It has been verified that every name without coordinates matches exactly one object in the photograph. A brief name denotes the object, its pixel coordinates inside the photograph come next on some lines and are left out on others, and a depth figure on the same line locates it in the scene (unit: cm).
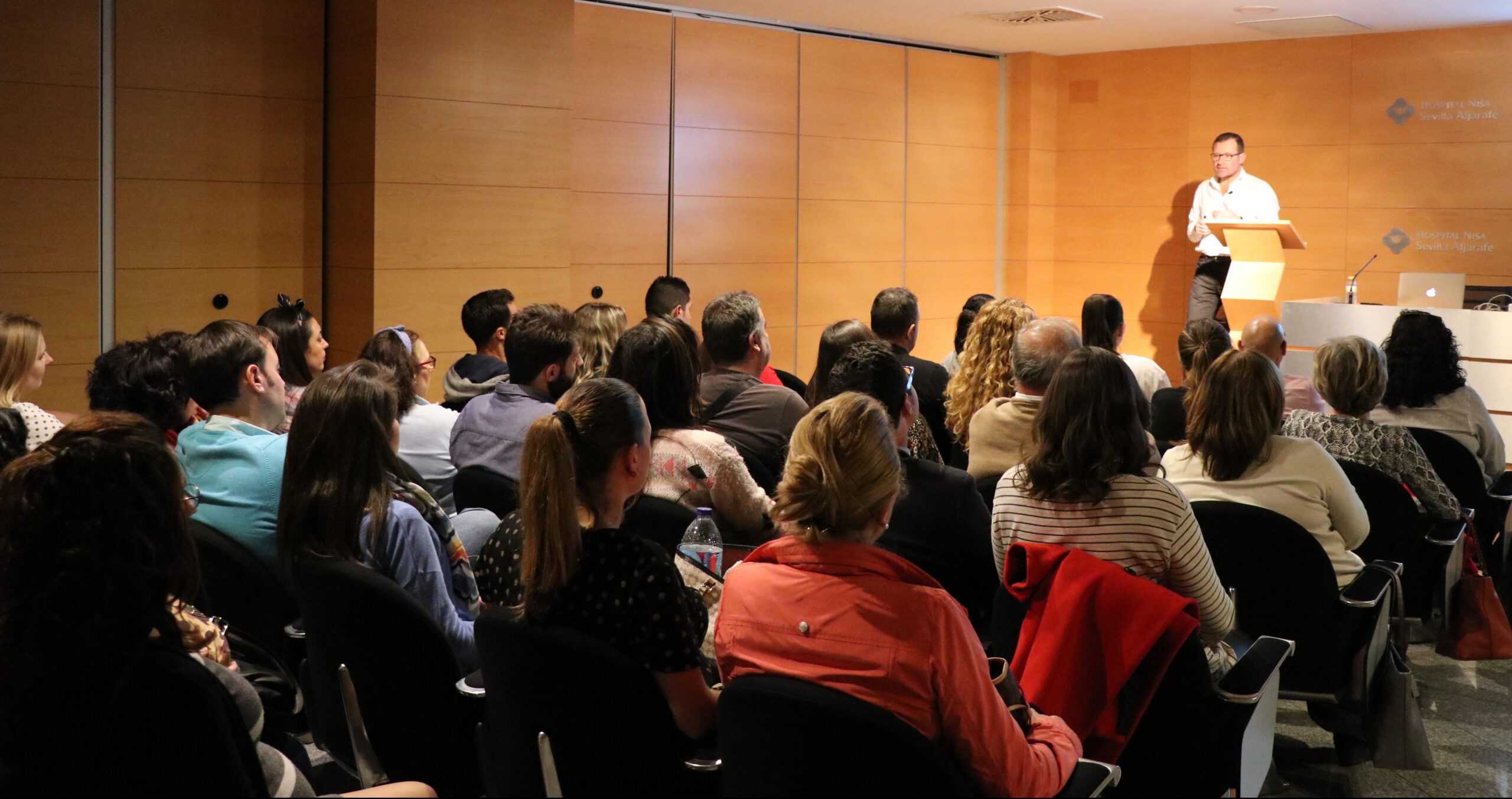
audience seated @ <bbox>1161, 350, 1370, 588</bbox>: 311
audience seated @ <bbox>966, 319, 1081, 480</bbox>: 365
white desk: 738
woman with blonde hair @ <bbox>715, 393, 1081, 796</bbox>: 181
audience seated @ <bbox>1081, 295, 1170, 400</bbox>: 534
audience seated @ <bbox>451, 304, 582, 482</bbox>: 369
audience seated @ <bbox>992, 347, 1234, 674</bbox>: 248
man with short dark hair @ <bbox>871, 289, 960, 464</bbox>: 504
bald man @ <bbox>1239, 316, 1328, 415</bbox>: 488
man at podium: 955
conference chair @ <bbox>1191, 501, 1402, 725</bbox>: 293
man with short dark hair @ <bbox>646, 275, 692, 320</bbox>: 659
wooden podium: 882
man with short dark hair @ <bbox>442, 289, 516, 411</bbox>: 498
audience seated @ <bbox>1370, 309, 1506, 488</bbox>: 454
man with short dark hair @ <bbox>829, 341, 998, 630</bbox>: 292
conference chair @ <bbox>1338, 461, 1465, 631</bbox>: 358
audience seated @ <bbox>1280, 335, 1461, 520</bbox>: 386
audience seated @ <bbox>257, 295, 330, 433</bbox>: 447
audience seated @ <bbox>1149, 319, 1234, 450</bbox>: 476
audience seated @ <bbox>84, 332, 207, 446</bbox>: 336
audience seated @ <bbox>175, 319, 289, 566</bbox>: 291
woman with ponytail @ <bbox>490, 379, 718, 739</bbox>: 199
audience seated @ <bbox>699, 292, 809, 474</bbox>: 386
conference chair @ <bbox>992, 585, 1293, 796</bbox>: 230
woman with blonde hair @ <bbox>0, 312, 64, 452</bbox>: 375
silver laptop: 764
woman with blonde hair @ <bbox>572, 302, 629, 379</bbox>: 482
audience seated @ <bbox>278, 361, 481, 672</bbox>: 244
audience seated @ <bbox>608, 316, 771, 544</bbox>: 329
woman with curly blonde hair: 467
